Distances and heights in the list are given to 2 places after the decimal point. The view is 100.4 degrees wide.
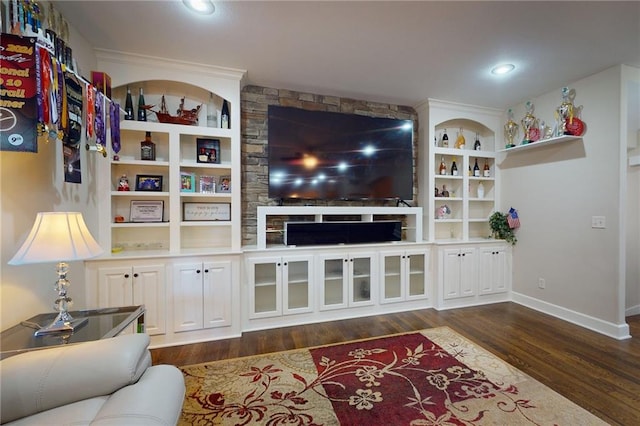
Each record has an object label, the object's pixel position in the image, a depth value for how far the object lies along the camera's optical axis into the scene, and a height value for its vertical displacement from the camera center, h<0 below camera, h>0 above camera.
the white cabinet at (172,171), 2.41 +0.40
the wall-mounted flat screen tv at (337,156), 2.97 +0.66
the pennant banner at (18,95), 1.23 +0.55
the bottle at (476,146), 3.78 +0.92
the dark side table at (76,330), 1.27 -0.66
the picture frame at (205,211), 2.78 +0.00
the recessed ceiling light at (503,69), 2.58 +1.39
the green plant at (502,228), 3.60 -0.24
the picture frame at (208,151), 2.72 +0.62
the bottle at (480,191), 3.87 +0.28
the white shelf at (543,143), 2.88 +0.78
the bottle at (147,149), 2.56 +0.60
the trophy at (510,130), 3.53 +1.07
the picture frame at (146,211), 2.62 +0.00
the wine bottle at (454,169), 3.71 +0.58
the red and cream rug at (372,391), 1.59 -1.23
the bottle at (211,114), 2.73 +1.01
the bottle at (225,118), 2.71 +0.94
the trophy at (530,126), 3.26 +1.04
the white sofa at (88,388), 0.94 -0.69
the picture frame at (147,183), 2.61 +0.27
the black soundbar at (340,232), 2.91 -0.25
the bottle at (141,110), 2.55 +0.97
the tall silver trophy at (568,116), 2.85 +1.03
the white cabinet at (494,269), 3.54 -0.80
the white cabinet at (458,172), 3.47 +0.54
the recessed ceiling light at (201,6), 1.77 +1.39
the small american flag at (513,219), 3.54 -0.12
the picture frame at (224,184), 2.84 +0.28
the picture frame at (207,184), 2.79 +0.28
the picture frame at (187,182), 2.65 +0.29
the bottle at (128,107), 2.51 +0.98
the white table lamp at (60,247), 1.29 -0.18
